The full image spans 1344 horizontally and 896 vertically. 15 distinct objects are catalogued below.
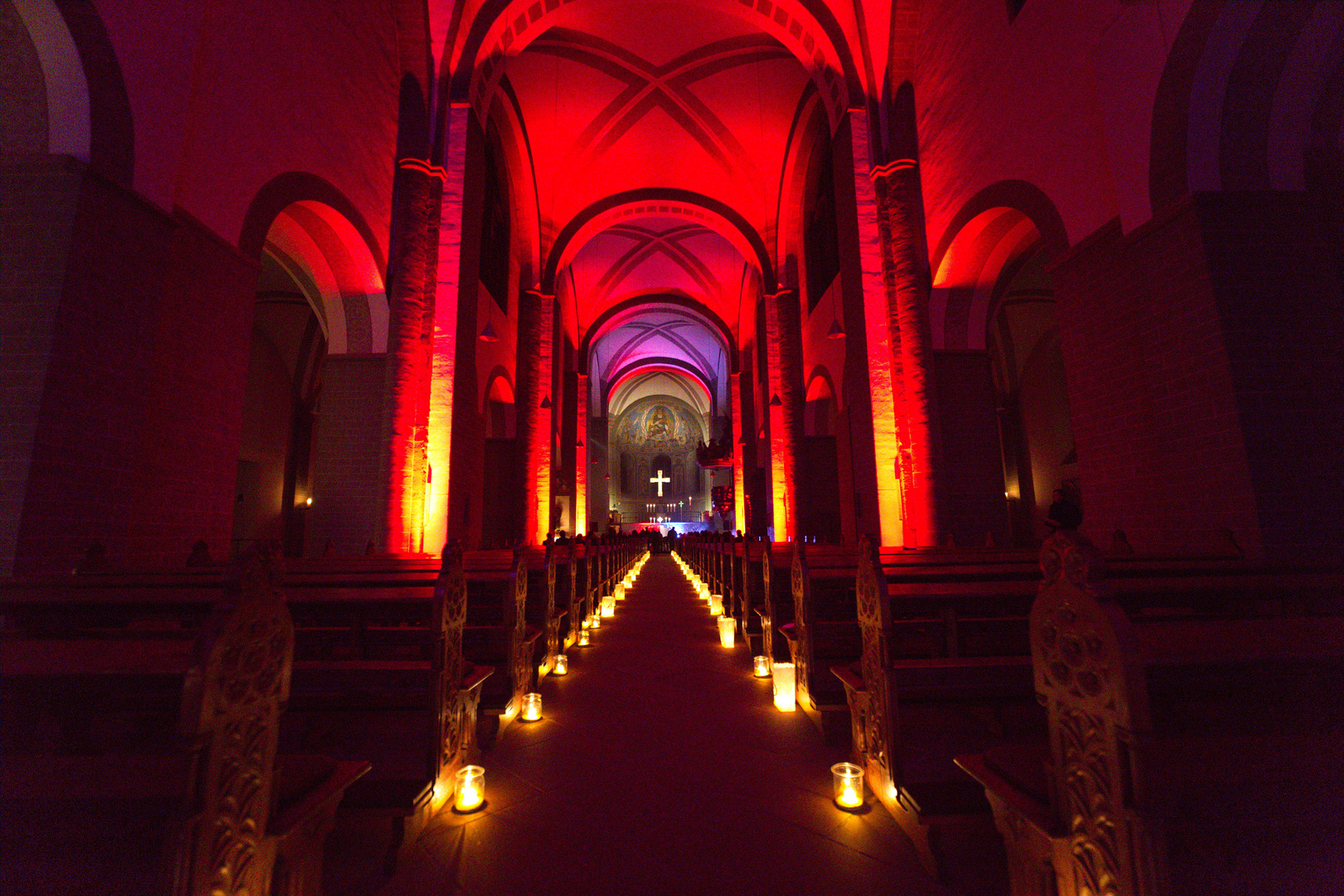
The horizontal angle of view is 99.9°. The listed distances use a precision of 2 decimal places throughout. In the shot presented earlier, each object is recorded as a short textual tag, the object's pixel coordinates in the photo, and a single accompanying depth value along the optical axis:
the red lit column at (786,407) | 11.45
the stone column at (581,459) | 16.88
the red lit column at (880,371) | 6.61
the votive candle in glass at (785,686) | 2.90
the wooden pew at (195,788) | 0.98
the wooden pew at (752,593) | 4.17
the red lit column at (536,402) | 11.23
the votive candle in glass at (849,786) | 1.86
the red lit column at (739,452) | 16.38
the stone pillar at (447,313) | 6.70
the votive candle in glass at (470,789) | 1.86
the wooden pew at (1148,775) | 0.99
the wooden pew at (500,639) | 2.53
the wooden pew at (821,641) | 2.43
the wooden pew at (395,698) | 1.75
